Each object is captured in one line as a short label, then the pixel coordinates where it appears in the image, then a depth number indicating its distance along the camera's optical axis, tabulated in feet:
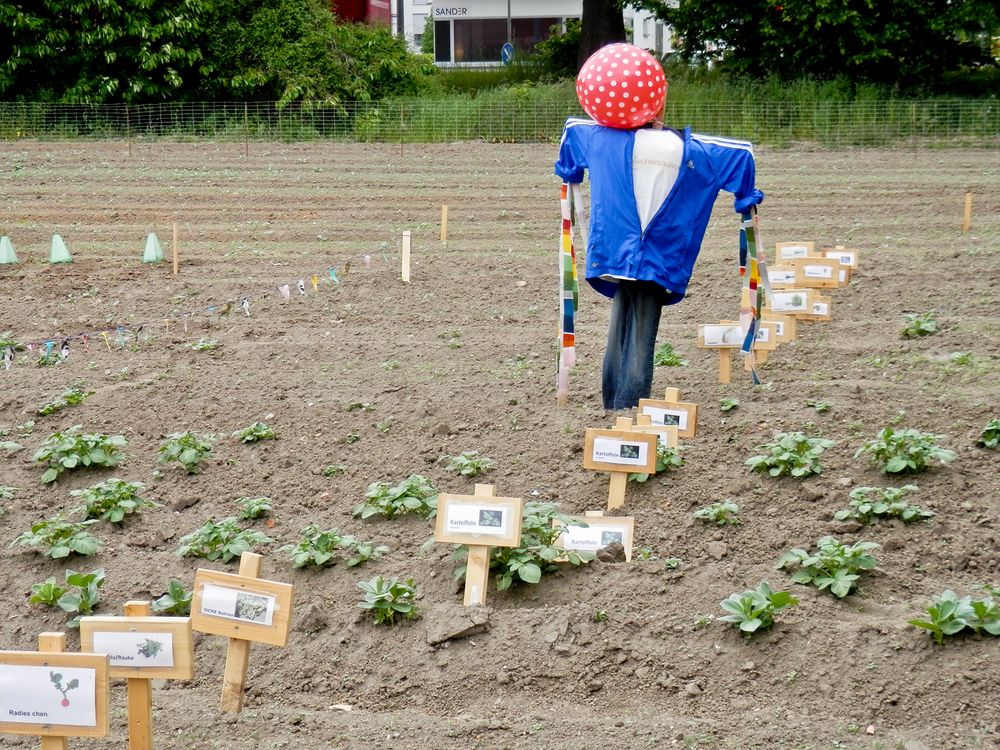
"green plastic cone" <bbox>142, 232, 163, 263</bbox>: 45.80
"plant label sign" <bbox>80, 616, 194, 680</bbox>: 12.80
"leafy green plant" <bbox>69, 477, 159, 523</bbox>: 20.06
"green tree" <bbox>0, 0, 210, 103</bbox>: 80.02
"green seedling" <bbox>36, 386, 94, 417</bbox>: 26.37
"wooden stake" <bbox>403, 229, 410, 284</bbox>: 38.99
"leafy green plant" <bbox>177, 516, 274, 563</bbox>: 18.02
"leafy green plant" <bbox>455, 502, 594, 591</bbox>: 16.25
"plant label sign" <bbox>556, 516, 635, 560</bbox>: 17.08
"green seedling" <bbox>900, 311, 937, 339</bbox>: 29.81
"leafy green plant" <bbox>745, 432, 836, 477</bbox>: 19.30
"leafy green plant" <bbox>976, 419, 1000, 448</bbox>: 19.86
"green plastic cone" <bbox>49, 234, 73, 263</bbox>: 46.09
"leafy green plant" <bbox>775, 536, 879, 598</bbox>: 15.57
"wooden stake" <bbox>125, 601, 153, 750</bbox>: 12.71
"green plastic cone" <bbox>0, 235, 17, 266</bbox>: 45.57
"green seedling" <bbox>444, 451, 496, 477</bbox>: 20.89
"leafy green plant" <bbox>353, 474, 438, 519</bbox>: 19.34
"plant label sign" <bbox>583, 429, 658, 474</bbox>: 19.02
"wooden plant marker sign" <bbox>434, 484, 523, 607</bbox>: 15.79
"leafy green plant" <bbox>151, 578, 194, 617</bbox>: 16.17
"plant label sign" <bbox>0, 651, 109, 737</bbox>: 11.87
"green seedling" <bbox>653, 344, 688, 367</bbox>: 27.86
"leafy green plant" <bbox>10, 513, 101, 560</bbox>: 18.37
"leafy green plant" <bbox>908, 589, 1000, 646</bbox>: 13.89
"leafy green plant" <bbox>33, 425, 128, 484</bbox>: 22.15
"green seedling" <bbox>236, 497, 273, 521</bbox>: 20.12
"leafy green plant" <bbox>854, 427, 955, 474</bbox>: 18.81
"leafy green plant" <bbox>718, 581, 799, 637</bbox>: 14.52
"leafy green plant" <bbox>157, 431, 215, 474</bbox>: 22.25
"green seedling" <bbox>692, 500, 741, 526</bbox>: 18.10
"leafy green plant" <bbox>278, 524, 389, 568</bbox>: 17.58
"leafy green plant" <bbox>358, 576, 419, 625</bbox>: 15.72
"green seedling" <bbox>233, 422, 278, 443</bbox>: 23.72
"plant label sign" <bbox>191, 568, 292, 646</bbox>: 13.56
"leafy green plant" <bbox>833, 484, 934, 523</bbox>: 17.43
